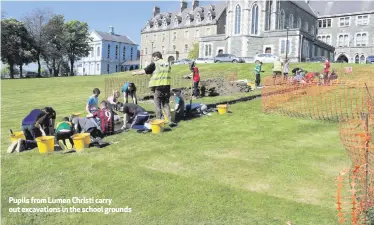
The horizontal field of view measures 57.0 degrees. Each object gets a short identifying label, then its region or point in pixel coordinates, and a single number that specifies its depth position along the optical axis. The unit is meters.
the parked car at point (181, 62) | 49.00
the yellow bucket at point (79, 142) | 8.40
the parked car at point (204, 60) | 45.86
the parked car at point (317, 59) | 43.72
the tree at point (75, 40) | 65.88
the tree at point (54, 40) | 61.31
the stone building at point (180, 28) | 71.19
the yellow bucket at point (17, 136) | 9.28
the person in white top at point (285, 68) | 21.75
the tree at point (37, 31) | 59.00
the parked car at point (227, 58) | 43.53
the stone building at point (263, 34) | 47.09
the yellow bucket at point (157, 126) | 9.84
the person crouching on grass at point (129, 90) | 14.04
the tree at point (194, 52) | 65.86
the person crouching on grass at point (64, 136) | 8.76
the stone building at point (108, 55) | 88.69
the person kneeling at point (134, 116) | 10.66
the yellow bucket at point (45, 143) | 8.29
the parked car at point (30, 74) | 69.07
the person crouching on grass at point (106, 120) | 9.89
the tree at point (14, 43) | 53.65
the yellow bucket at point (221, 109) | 12.62
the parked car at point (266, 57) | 40.56
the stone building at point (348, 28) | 64.44
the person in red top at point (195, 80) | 15.99
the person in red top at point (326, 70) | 20.69
